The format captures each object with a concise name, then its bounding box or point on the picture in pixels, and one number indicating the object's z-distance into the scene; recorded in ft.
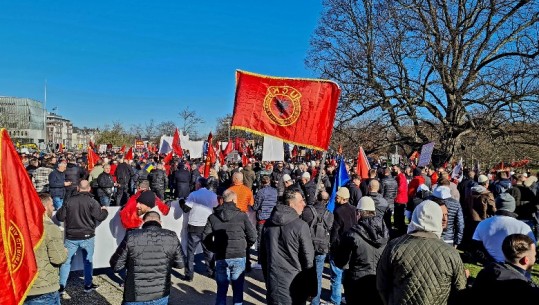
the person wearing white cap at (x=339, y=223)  20.45
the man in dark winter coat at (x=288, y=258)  14.83
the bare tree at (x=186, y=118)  196.13
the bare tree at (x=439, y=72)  53.88
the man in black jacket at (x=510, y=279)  10.08
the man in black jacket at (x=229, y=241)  18.35
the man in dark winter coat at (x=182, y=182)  44.75
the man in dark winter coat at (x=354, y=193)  32.96
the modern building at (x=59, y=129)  424.87
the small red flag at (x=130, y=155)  70.59
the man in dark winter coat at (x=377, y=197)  25.27
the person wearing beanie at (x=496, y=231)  17.43
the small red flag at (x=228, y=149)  71.18
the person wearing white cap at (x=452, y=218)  23.82
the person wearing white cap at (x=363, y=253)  14.74
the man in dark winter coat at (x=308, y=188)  34.13
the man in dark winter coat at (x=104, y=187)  40.42
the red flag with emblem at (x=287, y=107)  19.22
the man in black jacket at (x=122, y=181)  47.17
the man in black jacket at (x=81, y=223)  21.17
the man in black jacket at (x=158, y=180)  44.18
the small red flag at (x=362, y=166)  36.72
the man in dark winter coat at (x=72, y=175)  39.36
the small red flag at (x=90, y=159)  54.73
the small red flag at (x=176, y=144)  60.59
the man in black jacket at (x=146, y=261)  13.46
